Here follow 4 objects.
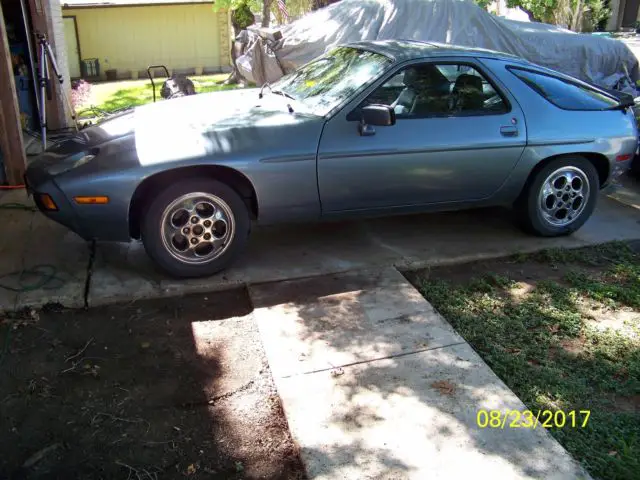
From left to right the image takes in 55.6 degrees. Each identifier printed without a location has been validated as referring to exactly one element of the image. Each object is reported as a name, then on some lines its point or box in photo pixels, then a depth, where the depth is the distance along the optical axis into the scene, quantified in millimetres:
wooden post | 6329
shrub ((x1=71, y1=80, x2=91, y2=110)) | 12788
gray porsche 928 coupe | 4273
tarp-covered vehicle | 11102
